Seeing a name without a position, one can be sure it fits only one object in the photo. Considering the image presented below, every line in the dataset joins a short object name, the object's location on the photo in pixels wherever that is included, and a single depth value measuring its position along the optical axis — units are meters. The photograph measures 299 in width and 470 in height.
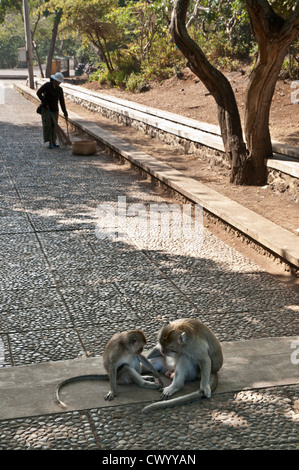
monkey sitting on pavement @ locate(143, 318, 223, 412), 3.97
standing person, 13.77
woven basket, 13.43
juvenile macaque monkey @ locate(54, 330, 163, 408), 4.05
